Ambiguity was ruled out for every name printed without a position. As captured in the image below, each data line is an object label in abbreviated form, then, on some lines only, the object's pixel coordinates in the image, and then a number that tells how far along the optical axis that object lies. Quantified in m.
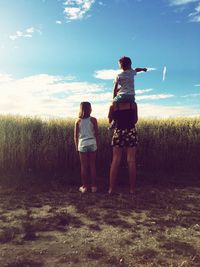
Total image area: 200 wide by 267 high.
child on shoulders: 3.77
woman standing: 3.77
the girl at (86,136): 4.14
